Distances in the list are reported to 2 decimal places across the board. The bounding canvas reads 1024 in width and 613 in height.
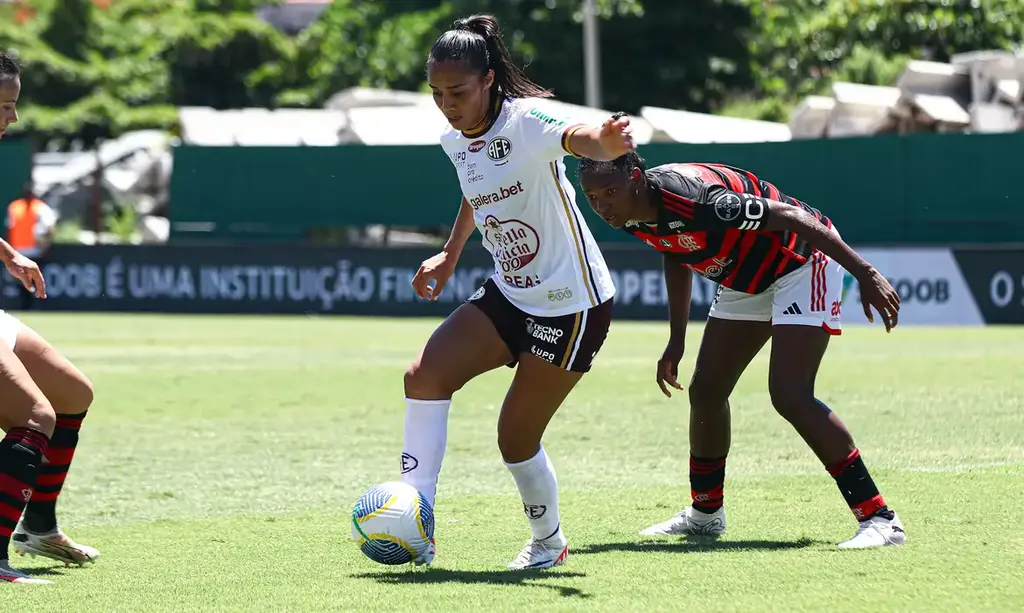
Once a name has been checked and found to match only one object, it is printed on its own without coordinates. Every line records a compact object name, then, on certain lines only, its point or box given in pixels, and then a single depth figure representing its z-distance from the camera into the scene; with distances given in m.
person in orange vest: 52.09
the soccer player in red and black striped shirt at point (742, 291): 13.01
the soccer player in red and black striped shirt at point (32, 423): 12.36
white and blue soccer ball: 12.39
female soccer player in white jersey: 12.34
